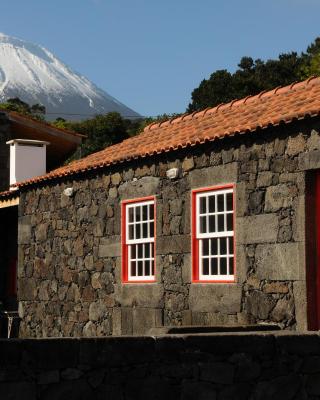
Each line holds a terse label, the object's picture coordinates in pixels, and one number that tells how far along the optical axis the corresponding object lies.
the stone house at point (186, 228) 10.34
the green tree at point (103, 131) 51.41
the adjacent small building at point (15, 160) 19.38
